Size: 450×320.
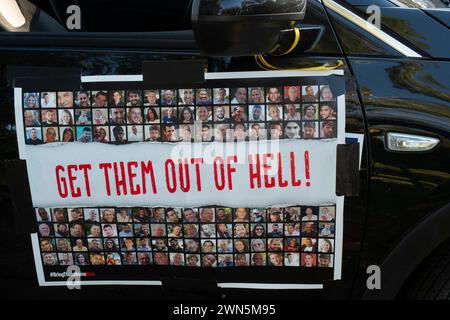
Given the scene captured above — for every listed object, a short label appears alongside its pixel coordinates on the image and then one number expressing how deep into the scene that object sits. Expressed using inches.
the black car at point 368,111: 66.1
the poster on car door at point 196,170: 67.2
